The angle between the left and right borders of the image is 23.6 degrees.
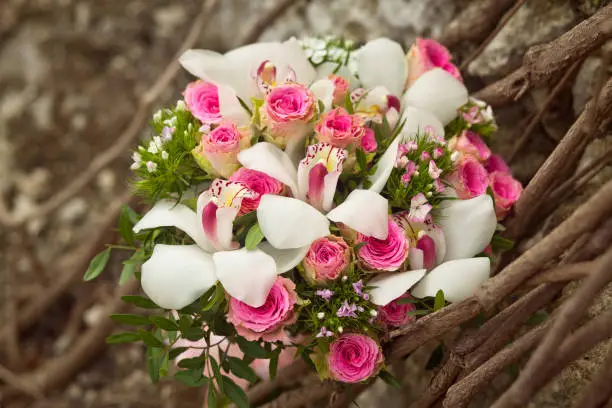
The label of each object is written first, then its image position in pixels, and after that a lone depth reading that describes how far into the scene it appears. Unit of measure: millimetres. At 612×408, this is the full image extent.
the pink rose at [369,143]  1089
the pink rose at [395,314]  1065
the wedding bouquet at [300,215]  1040
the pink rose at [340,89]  1119
